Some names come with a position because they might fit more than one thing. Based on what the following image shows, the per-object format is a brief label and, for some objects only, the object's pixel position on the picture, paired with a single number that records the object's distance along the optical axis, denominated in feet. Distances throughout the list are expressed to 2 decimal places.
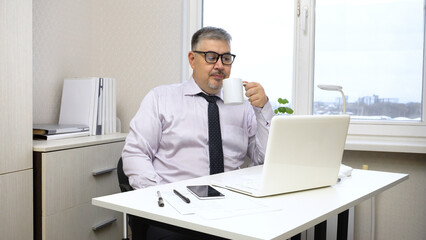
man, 6.48
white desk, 3.18
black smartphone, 4.05
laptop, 4.03
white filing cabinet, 6.51
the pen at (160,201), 3.73
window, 7.52
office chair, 3.93
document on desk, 3.53
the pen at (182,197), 3.84
